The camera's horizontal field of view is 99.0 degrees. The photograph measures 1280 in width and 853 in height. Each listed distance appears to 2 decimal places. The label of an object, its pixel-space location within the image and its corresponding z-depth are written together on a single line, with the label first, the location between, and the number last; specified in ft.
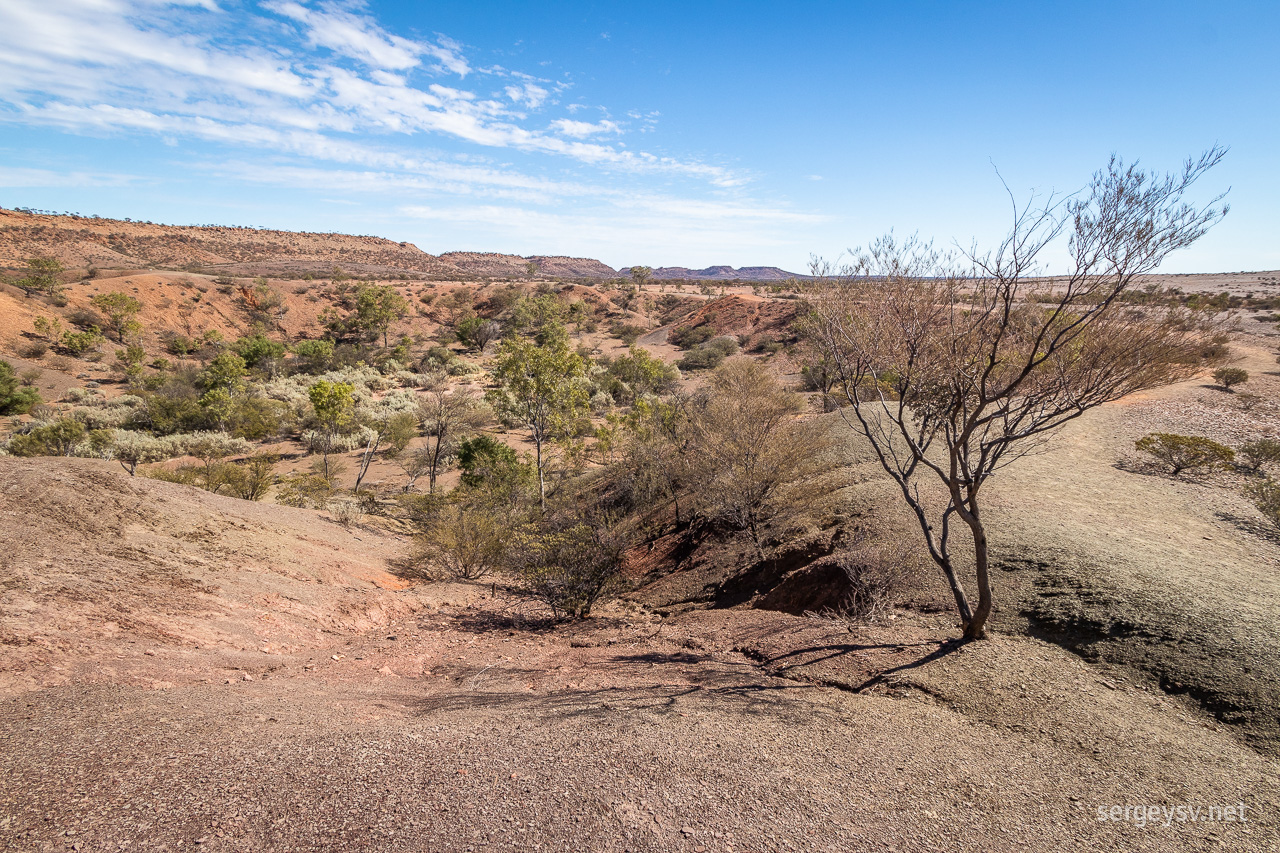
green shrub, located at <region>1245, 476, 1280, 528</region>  34.22
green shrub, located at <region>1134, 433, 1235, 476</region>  44.52
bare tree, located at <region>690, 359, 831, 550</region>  40.22
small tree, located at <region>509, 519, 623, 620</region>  34.71
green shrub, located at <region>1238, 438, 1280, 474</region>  43.93
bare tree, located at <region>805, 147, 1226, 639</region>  18.22
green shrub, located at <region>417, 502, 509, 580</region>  43.29
